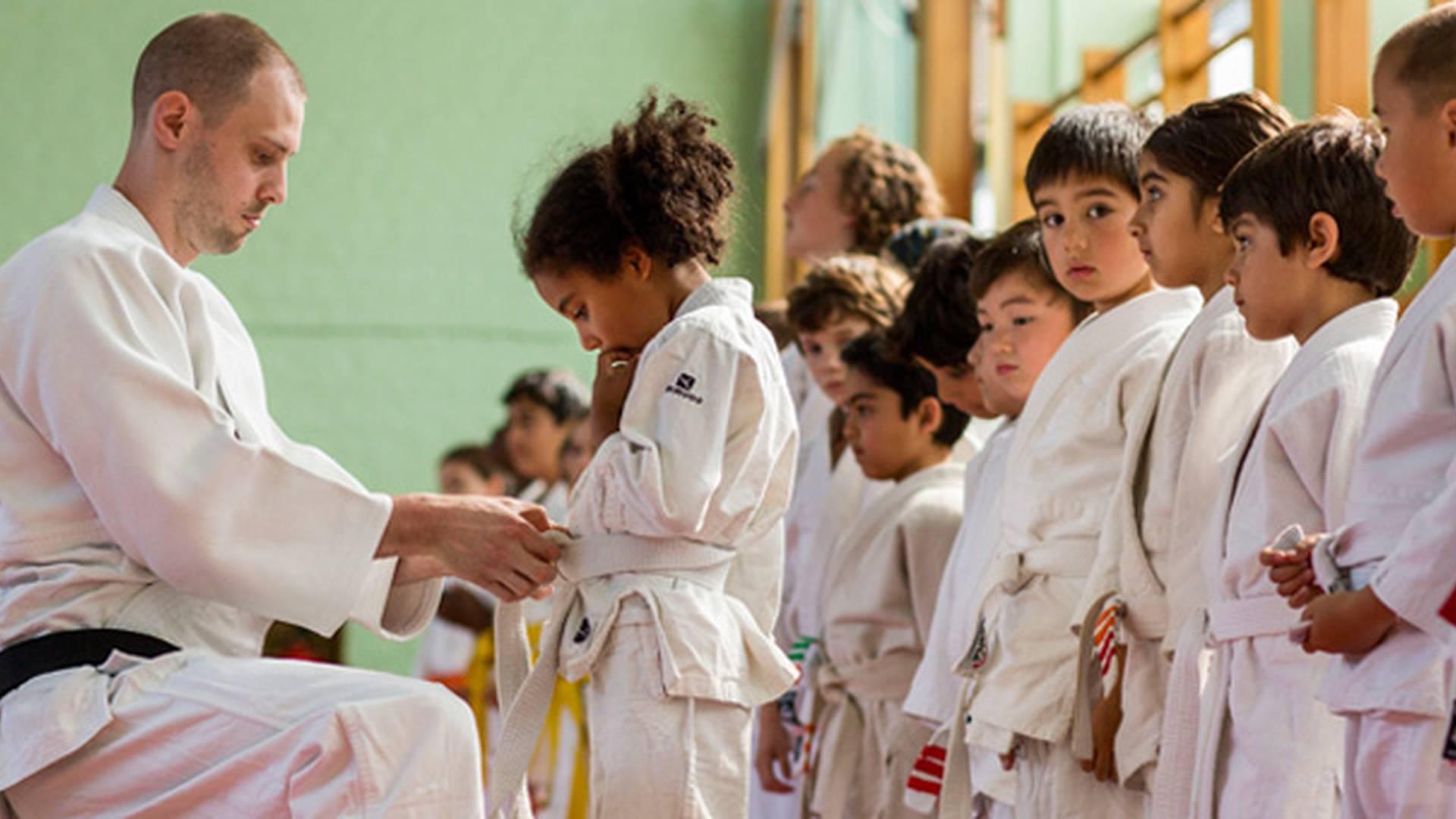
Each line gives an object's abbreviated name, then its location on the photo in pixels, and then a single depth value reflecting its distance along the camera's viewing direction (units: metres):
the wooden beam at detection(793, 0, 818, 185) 9.52
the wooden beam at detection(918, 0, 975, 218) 7.09
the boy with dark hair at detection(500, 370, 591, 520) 7.92
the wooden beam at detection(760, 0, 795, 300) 10.01
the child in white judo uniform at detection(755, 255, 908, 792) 4.52
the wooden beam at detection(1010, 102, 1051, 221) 6.60
